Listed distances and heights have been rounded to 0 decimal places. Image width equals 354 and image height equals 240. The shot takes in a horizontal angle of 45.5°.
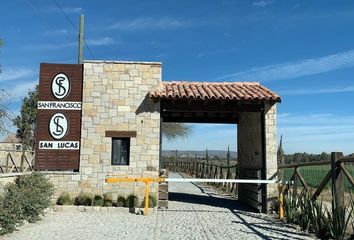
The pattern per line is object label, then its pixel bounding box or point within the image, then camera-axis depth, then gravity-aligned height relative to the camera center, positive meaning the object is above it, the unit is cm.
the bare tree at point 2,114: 975 +95
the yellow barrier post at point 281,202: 1086 -110
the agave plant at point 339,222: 713 -104
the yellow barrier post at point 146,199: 1113 -110
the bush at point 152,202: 1184 -124
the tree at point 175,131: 3767 +252
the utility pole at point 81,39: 1857 +524
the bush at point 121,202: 1201 -127
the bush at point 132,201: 1201 -124
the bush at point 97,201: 1188 -124
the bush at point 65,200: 1195 -123
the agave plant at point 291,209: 991 -118
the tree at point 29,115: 3114 +317
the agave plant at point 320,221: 808 -120
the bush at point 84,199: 1199 -121
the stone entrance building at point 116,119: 1238 +114
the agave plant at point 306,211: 878 -109
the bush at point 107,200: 1199 -122
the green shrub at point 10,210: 791 -105
